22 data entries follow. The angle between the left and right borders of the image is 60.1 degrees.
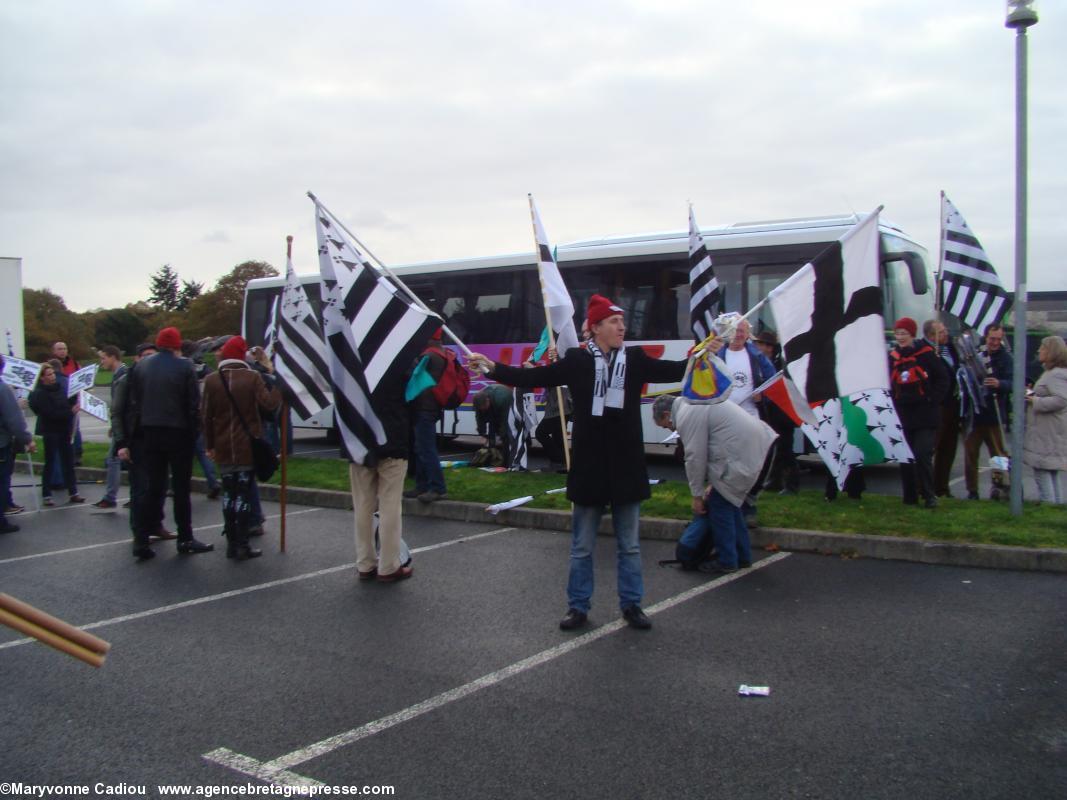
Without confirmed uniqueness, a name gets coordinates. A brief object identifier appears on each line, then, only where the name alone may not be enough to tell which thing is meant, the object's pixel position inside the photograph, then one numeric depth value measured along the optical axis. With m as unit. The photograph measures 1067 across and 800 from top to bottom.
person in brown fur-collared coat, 8.30
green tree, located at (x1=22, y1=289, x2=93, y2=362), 68.25
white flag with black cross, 7.09
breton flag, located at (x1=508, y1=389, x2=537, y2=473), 12.83
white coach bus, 12.99
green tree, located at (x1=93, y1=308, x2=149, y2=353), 100.12
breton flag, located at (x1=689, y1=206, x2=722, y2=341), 10.19
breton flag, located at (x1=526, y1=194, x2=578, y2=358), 8.53
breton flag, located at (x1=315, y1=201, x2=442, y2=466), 7.12
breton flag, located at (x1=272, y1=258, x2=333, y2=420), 8.70
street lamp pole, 8.07
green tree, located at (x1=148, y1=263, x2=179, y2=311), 129.00
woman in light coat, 8.77
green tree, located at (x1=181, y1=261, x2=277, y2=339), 68.62
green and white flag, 8.55
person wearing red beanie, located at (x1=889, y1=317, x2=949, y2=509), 8.84
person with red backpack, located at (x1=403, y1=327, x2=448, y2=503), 10.30
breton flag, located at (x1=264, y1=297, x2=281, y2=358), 9.20
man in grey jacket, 6.88
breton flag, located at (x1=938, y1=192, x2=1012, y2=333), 9.69
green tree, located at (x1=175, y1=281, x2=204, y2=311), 123.22
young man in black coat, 5.73
